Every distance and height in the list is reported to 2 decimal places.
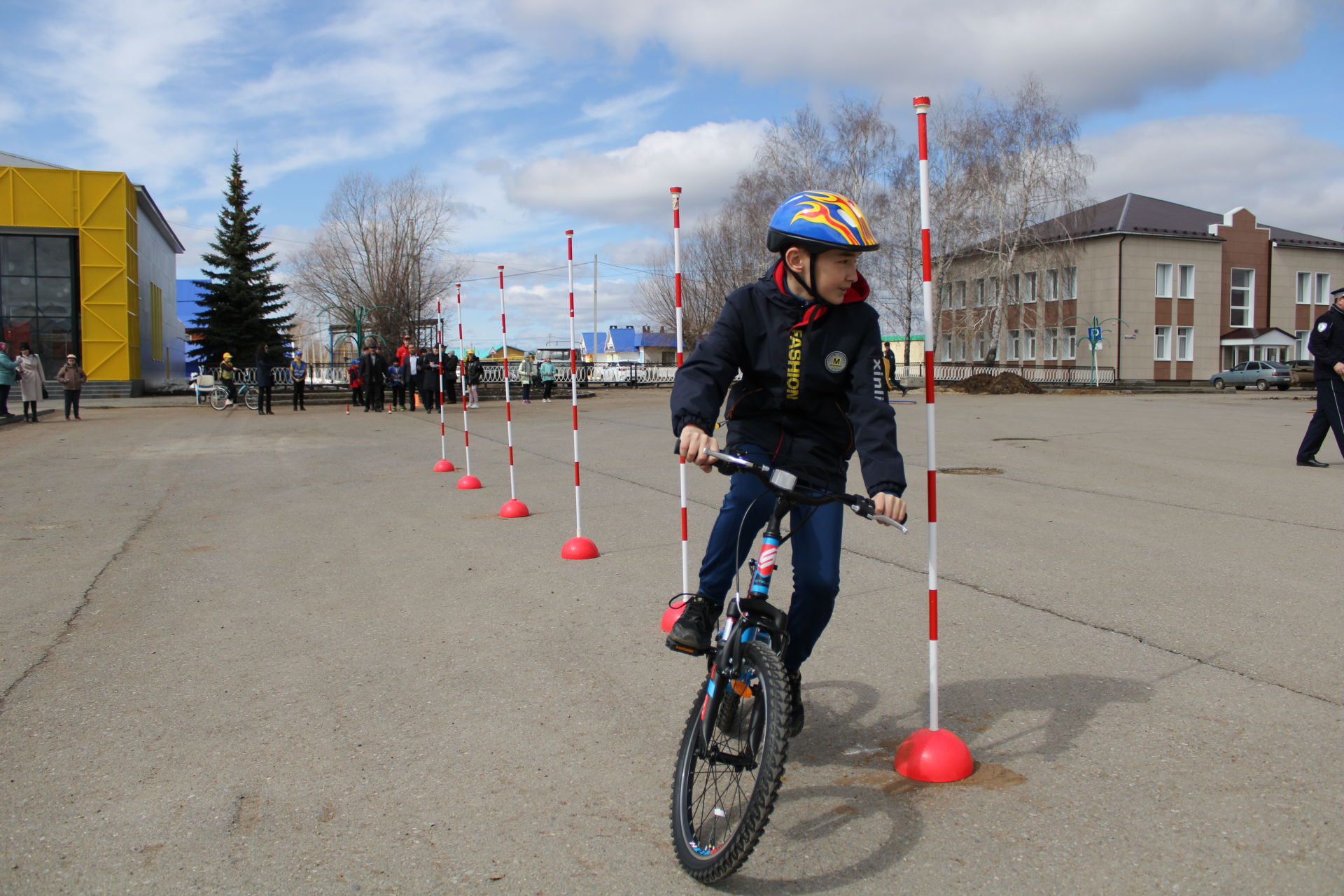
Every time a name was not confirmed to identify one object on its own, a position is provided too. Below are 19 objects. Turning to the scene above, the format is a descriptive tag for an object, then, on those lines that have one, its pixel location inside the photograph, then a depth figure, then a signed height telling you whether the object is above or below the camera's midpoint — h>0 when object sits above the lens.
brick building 52.97 +5.07
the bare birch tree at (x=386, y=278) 57.69 +6.60
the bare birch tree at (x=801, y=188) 47.62 +10.00
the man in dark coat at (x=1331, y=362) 10.23 +0.24
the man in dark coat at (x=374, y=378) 27.11 +0.27
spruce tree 46.41 +4.52
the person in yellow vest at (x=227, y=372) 29.81 +0.48
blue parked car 45.25 +0.40
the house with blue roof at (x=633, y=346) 117.19 +5.17
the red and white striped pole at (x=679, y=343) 4.87 +0.22
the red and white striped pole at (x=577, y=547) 7.00 -1.17
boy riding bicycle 3.02 -0.02
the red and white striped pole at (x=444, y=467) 12.54 -1.03
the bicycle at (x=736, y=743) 2.51 -0.97
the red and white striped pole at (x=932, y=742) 3.25 -1.22
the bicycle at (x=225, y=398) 28.78 -0.28
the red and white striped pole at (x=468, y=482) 10.87 -1.07
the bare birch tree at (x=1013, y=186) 45.03 +9.34
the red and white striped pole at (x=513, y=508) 8.91 -1.12
